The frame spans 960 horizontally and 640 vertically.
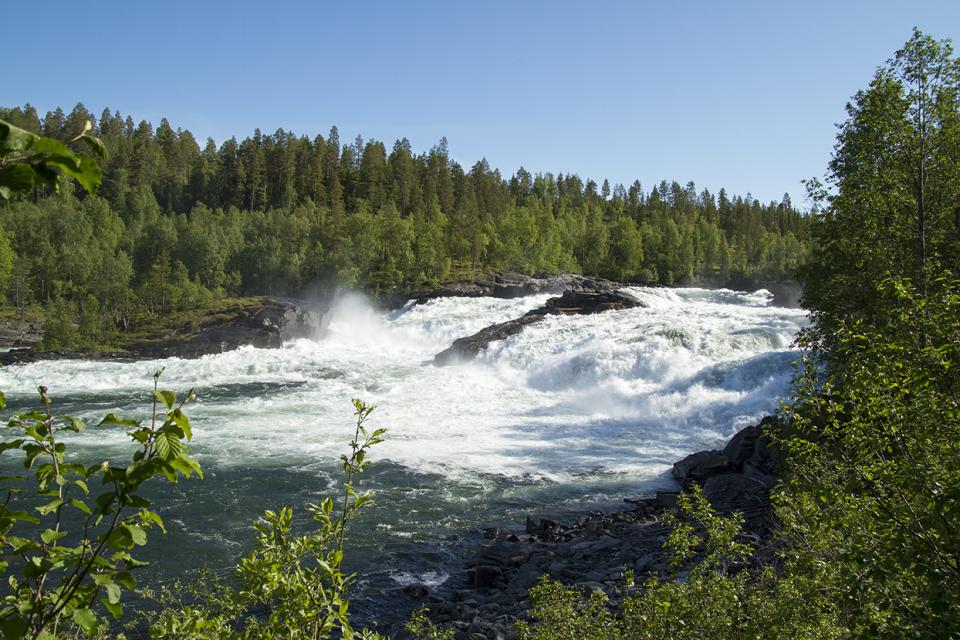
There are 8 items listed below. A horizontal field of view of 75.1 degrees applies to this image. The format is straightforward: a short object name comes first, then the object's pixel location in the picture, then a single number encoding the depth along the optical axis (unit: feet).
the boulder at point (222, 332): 120.98
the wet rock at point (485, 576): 38.09
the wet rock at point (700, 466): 55.01
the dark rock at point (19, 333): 137.92
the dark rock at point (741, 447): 55.83
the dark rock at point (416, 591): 36.68
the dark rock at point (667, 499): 48.08
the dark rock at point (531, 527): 45.37
